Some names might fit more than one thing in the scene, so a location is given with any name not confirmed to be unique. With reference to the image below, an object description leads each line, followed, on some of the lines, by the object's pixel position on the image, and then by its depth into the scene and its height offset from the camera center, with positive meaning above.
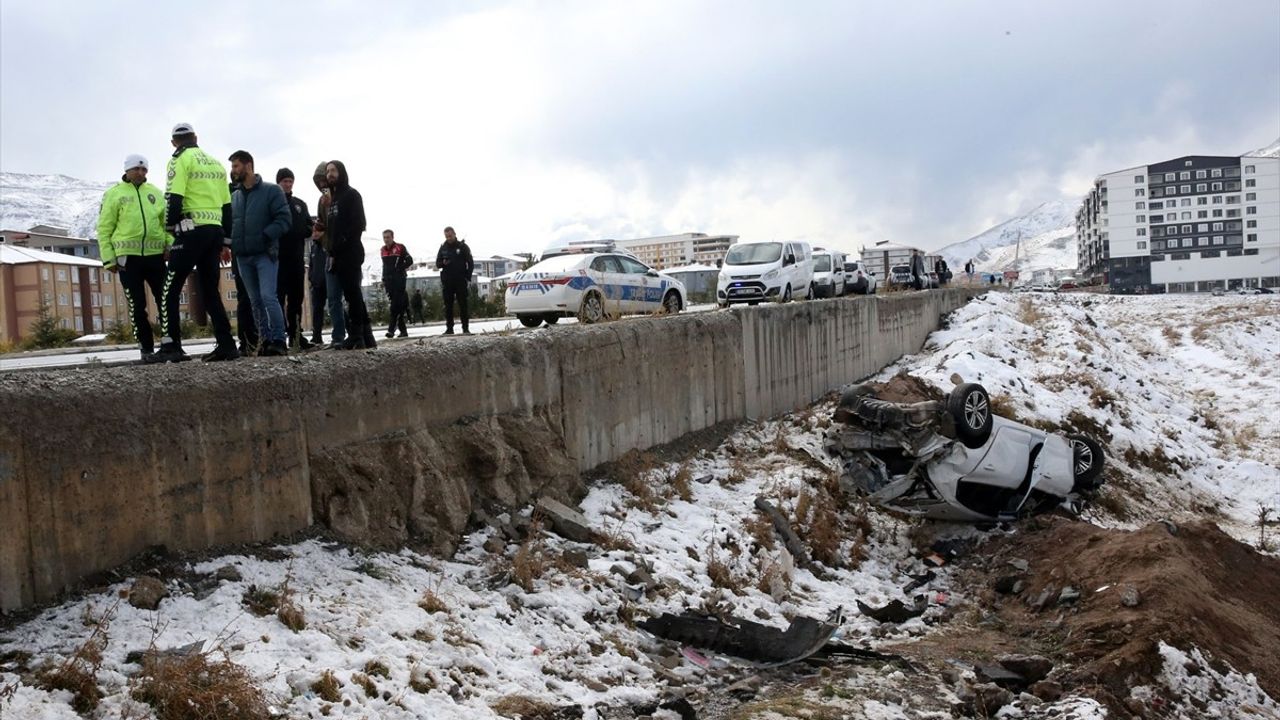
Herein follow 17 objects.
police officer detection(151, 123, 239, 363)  7.57 +0.71
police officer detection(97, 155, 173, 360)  7.65 +0.69
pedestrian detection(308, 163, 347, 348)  9.38 +0.44
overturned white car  11.23 -2.05
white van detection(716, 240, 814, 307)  22.27 +0.40
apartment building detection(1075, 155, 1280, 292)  112.94 +6.25
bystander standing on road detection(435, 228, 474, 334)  14.15 +0.55
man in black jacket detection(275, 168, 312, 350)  8.95 +0.48
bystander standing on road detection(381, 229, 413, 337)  13.04 +0.49
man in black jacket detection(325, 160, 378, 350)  8.70 +0.66
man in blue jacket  8.19 +0.68
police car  15.39 +0.19
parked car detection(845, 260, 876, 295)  31.31 +0.20
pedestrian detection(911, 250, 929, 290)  40.00 +0.42
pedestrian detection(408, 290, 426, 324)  22.09 +0.09
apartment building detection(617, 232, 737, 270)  189.12 +9.59
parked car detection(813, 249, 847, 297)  27.83 +0.50
